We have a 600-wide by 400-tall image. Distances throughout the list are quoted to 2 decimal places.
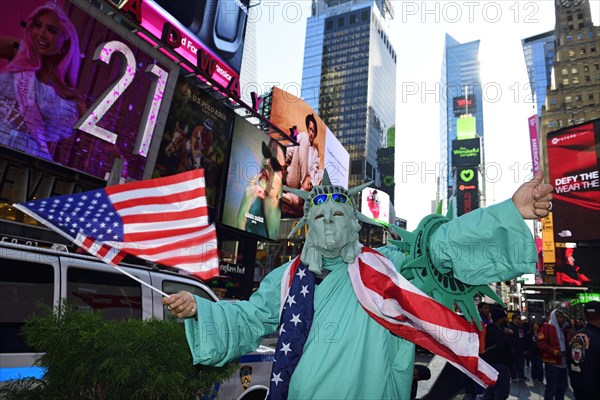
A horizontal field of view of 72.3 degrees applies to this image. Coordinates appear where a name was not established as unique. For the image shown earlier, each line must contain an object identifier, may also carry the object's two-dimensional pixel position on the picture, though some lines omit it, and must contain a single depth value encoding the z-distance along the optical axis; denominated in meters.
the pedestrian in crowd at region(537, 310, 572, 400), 7.61
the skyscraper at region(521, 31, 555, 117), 107.75
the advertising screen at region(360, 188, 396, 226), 63.91
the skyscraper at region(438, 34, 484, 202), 182.25
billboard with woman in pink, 12.58
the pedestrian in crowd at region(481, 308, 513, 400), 7.00
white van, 3.70
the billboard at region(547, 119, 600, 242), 20.20
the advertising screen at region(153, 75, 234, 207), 20.05
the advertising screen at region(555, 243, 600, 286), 19.47
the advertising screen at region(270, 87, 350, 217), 35.56
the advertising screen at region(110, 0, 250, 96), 19.61
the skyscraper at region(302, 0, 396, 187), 125.31
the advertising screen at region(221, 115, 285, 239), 25.31
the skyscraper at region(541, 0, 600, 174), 58.25
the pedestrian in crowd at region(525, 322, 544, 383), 11.58
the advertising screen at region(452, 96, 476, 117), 174.86
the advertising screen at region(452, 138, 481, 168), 92.97
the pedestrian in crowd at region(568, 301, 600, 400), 4.95
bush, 3.18
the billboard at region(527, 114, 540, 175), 47.41
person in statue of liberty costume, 2.16
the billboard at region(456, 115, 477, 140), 104.21
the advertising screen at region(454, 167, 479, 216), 79.54
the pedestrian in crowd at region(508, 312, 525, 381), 10.73
